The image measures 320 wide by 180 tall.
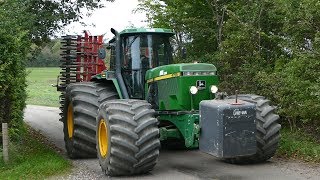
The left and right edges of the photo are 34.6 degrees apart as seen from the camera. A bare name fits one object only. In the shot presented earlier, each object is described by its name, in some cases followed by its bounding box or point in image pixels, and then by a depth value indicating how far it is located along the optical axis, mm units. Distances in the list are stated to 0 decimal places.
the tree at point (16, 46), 10297
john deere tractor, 8547
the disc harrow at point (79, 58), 16000
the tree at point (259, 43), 11336
